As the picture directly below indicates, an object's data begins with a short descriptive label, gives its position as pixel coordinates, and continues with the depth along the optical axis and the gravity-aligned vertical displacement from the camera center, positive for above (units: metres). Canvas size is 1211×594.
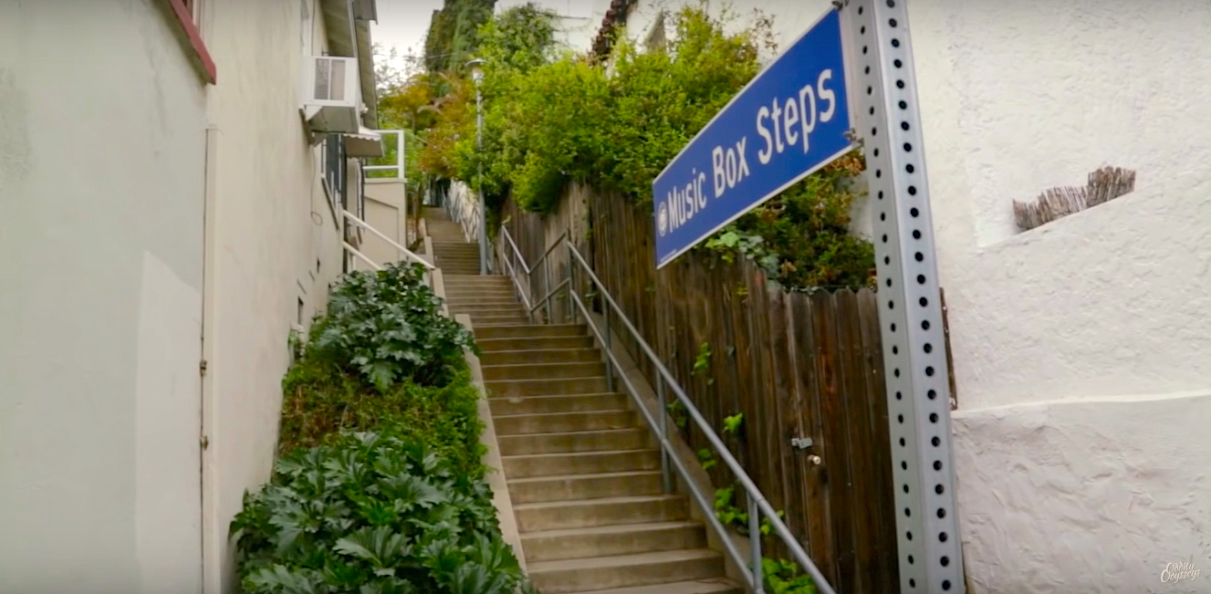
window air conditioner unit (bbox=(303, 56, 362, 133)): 6.99 +2.73
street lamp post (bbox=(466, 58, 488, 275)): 15.26 +4.95
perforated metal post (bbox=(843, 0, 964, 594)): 1.51 +0.16
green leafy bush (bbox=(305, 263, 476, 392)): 6.08 +0.57
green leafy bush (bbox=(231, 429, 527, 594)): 3.43 -0.52
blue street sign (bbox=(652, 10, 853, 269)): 1.89 +0.67
